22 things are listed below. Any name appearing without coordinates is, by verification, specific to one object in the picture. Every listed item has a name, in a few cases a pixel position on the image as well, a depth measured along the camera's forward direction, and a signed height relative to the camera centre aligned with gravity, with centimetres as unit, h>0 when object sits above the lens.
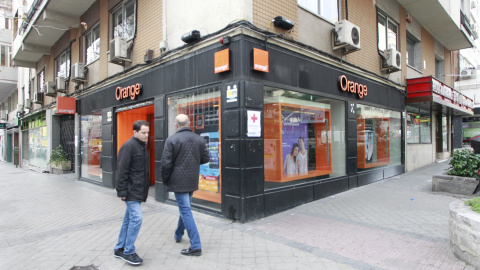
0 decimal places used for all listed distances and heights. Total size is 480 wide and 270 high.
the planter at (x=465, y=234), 335 -121
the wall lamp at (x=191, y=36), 598 +213
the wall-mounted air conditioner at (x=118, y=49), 829 +261
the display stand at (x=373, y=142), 905 -22
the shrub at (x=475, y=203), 370 -93
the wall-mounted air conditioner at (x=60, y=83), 1295 +254
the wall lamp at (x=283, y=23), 583 +234
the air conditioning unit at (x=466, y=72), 1965 +437
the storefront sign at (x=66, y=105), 1142 +138
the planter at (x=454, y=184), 722 -127
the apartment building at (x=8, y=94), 2197 +412
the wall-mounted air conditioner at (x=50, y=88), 1419 +254
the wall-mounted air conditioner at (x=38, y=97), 1612 +240
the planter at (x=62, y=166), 1398 -130
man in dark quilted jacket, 382 -47
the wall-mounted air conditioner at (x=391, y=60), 992 +262
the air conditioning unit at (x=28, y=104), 1829 +230
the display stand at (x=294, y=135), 617 +4
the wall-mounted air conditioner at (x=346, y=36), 761 +270
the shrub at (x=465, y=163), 750 -76
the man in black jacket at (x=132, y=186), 360 -60
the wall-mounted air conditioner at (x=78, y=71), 1123 +266
